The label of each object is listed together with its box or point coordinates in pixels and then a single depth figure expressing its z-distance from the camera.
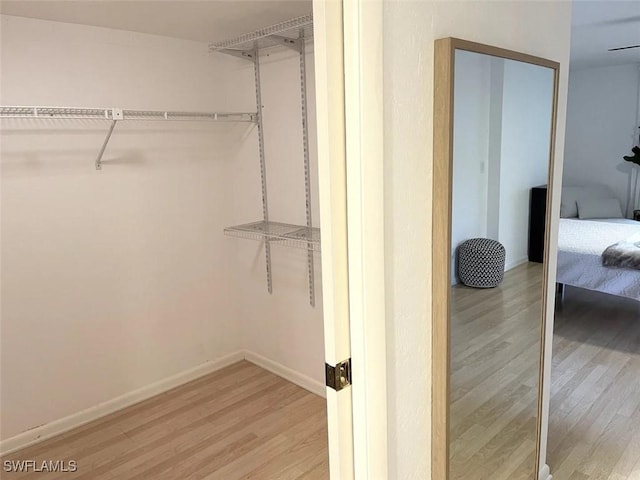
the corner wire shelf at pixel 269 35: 2.33
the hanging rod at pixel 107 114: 2.27
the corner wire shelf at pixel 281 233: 2.70
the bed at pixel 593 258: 3.75
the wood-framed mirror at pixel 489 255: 1.31
